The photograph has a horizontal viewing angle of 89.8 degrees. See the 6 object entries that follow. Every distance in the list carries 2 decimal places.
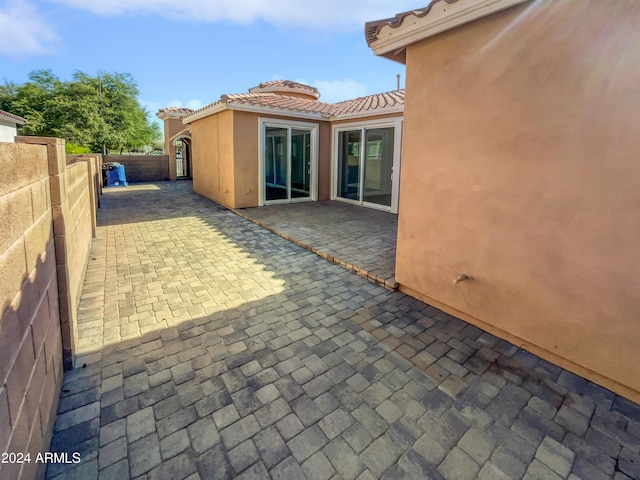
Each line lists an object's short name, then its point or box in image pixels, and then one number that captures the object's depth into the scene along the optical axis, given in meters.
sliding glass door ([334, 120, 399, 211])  9.69
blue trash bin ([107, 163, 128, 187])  15.99
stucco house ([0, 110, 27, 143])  17.60
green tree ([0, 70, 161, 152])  23.80
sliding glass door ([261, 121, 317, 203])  10.32
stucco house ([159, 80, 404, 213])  9.54
